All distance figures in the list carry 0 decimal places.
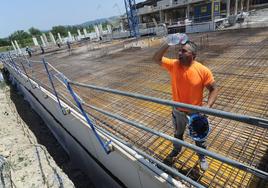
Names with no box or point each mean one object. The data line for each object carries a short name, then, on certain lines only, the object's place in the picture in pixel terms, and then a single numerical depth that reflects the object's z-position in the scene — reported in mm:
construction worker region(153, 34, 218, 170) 2072
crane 20953
